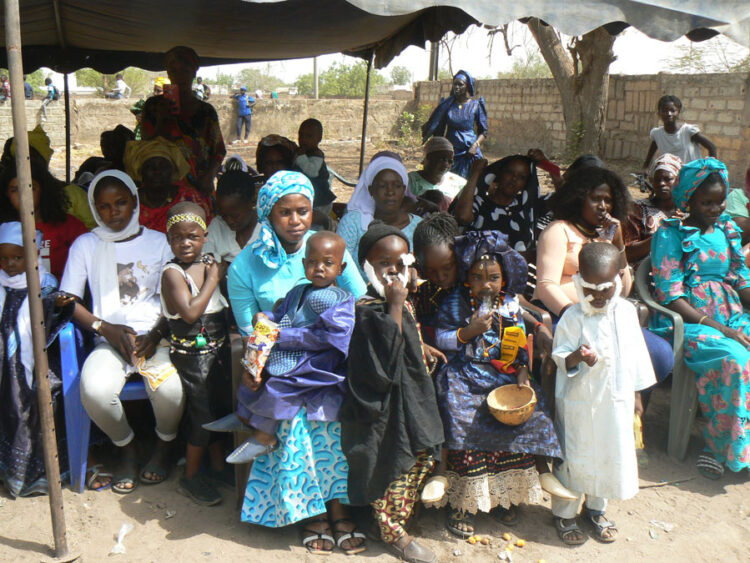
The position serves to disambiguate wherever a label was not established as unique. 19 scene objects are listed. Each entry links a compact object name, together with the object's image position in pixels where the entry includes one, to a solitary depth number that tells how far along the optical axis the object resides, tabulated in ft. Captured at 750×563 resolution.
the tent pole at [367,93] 24.22
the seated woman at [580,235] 12.25
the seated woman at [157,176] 13.88
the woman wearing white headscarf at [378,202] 13.57
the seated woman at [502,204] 15.40
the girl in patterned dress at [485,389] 10.13
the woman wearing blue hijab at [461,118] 29.45
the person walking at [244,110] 63.00
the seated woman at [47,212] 12.05
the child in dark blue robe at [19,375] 10.77
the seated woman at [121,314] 10.71
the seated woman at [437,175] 17.10
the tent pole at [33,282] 8.29
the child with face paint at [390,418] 9.56
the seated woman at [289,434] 9.70
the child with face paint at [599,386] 10.00
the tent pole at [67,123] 23.50
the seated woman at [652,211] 14.88
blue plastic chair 10.83
